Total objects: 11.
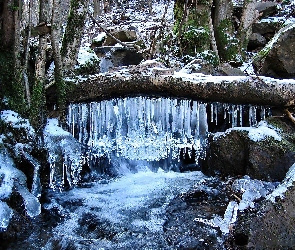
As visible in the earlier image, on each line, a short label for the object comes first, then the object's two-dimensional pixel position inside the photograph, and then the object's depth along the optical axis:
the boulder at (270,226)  3.65
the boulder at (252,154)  5.43
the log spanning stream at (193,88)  5.87
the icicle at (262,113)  6.16
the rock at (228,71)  7.47
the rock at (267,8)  13.90
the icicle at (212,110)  6.33
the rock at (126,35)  12.92
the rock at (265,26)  12.57
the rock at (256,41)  12.23
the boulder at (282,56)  7.18
